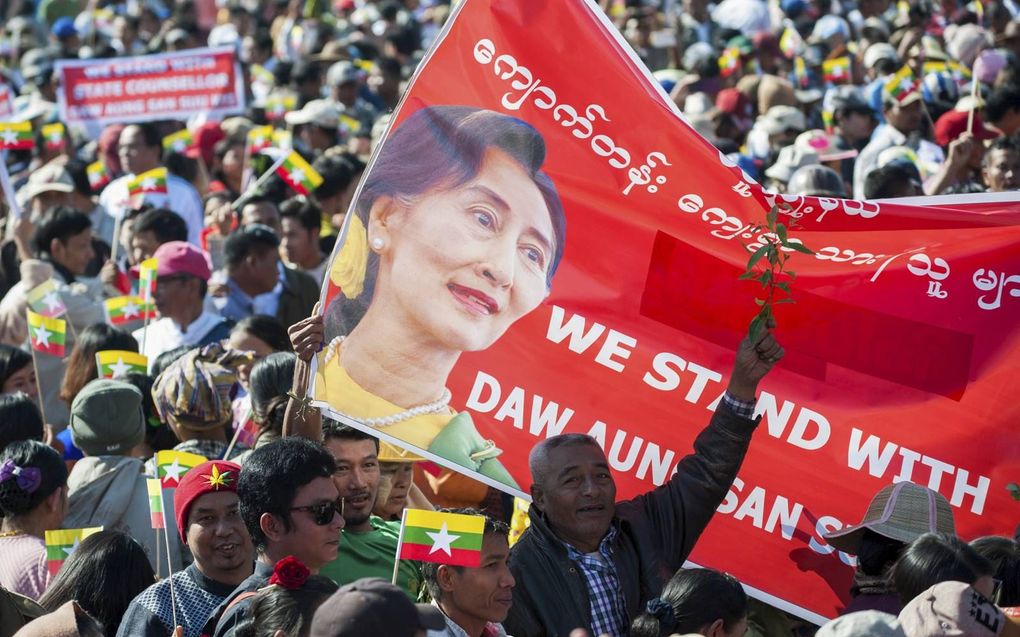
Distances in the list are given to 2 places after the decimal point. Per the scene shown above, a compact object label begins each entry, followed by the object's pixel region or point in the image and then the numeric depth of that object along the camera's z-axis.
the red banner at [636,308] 10.98
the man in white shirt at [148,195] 21.72
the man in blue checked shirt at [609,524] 9.90
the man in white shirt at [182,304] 16.62
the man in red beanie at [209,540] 10.00
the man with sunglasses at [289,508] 9.40
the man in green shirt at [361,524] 10.69
